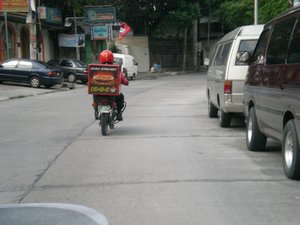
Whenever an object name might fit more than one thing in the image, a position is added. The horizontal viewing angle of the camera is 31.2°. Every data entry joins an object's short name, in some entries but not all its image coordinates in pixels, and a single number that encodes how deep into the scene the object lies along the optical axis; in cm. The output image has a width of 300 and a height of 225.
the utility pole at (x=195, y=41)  5458
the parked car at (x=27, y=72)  2755
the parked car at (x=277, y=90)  652
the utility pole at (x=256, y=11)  2799
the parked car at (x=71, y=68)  3319
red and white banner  4838
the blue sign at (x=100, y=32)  4119
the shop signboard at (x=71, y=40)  4019
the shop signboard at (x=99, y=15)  4019
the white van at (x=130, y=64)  3852
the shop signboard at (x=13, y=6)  2822
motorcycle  1088
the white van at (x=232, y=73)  1072
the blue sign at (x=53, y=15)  3728
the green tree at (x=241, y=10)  2343
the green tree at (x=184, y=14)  4724
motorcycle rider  1116
